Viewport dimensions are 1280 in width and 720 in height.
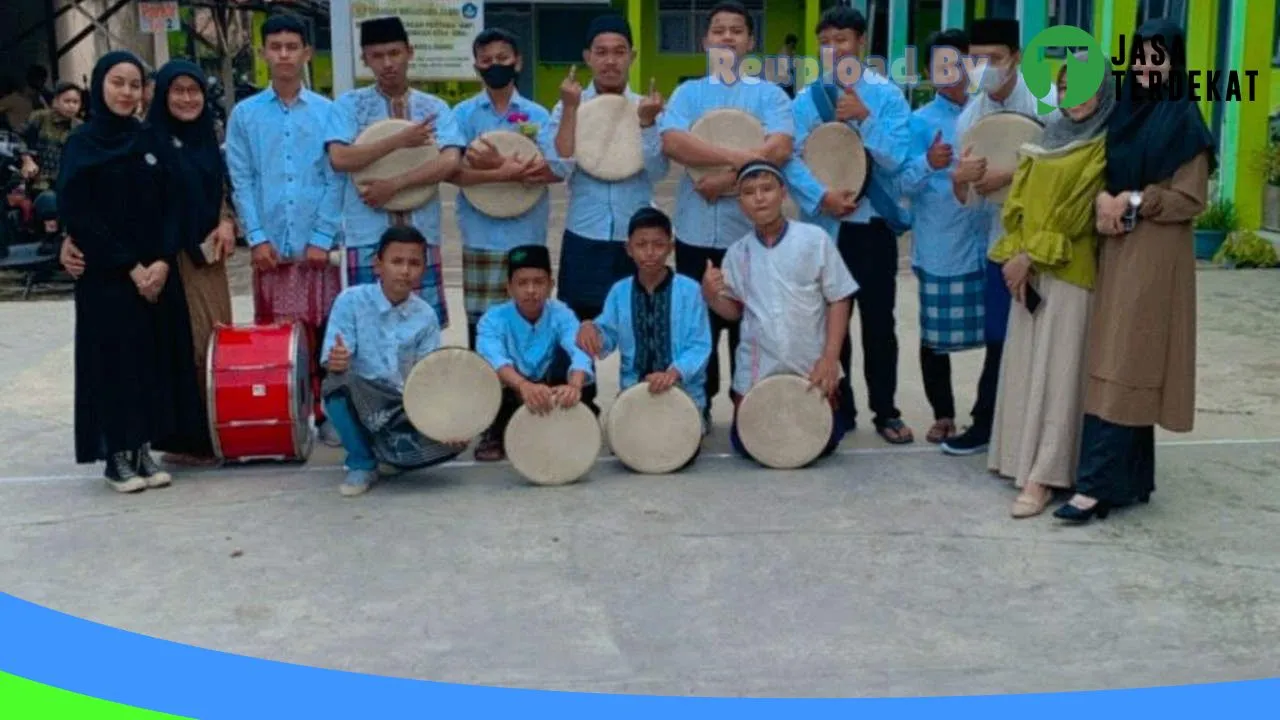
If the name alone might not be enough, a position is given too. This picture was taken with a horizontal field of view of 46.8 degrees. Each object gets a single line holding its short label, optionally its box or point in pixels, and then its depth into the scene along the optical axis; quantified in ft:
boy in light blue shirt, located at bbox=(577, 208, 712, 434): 17.21
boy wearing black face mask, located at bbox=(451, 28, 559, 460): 18.56
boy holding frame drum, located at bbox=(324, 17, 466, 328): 18.07
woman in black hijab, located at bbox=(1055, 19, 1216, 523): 14.44
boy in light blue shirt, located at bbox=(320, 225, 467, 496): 16.61
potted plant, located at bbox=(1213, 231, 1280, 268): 33.65
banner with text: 35.04
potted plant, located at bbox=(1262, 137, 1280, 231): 35.17
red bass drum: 16.98
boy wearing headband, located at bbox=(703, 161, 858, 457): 17.21
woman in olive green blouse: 15.15
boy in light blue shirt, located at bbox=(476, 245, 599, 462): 17.21
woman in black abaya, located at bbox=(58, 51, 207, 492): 16.20
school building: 36.47
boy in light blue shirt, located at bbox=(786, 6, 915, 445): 17.89
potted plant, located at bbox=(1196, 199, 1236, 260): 35.32
